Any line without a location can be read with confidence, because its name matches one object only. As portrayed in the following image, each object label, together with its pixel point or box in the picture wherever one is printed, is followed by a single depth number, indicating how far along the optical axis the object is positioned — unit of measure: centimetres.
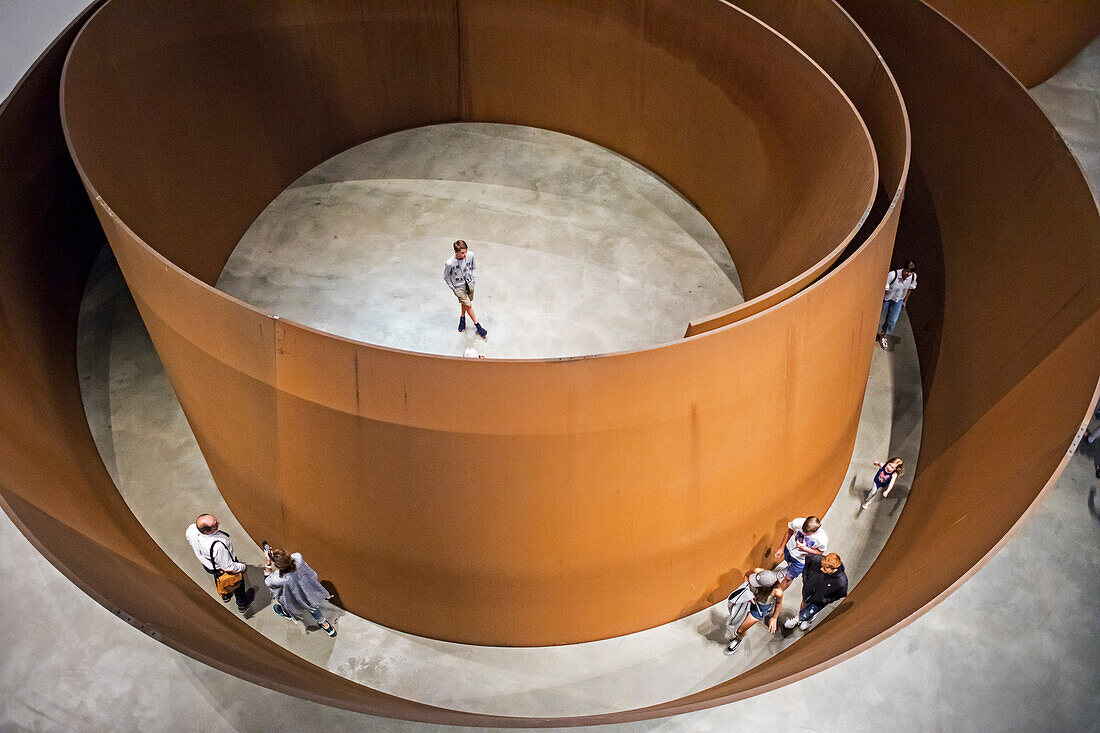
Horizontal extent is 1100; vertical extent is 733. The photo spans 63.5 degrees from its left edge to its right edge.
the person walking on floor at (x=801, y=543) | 660
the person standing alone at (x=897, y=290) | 861
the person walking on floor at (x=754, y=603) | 648
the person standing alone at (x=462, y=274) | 827
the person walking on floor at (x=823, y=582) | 643
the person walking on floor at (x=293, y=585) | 630
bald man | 647
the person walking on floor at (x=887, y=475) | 757
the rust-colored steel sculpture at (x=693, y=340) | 573
